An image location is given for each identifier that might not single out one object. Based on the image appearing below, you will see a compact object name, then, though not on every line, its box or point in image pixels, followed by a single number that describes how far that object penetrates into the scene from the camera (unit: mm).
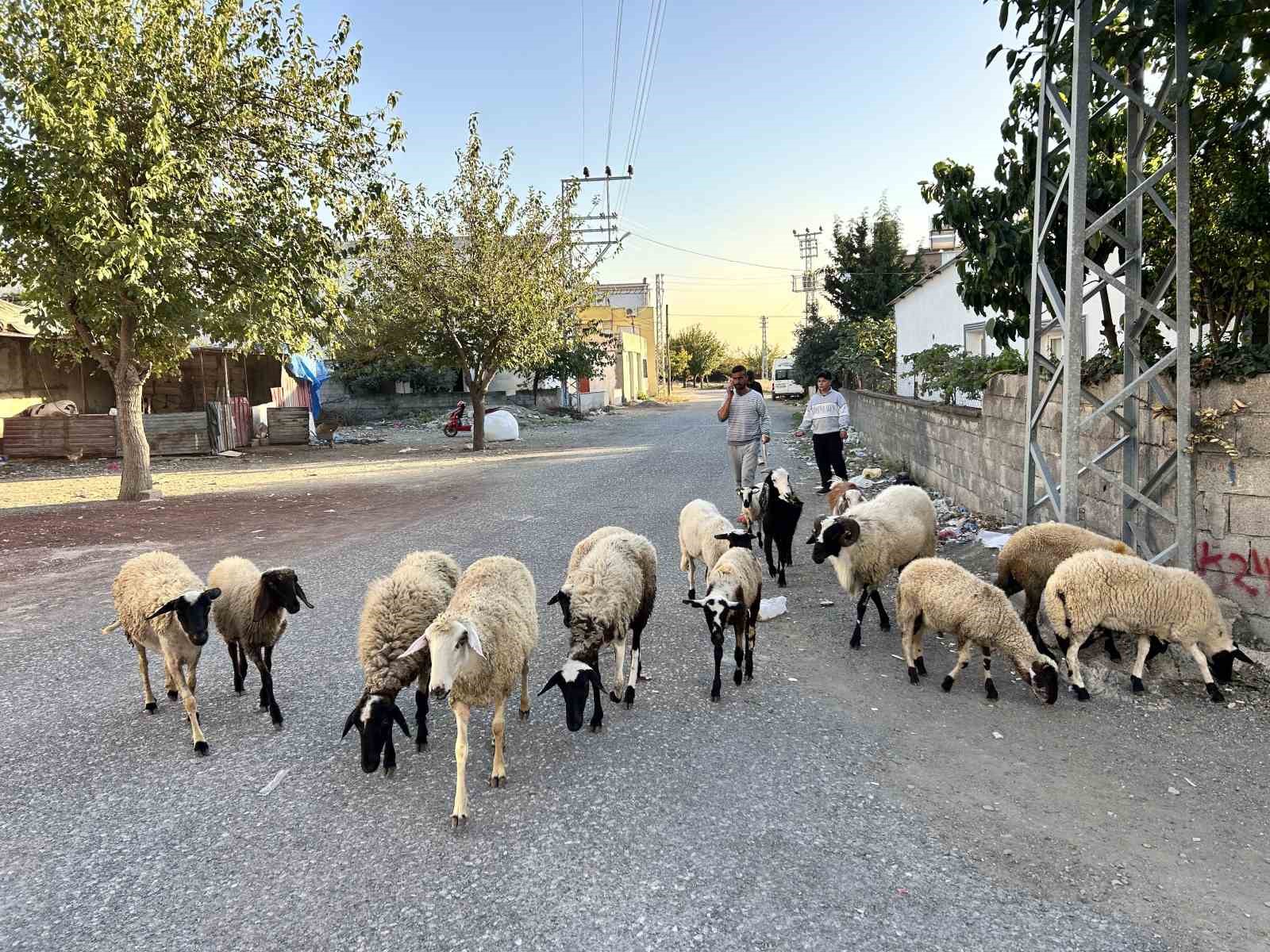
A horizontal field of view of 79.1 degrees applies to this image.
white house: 17625
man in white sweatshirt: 10836
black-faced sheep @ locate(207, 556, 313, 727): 4652
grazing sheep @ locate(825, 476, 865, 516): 7910
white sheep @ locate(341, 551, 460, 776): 3771
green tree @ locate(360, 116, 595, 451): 20672
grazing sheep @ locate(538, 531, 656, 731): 4043
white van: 50438
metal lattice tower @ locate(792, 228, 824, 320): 67112
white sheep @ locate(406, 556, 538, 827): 3668
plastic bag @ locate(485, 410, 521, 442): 24844
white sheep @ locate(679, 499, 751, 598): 6301
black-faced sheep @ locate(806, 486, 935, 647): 5988
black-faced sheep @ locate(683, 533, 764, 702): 4848
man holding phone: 9070
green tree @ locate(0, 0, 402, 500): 10180
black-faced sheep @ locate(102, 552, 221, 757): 4336
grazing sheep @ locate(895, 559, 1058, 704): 4652
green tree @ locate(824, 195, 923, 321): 35844
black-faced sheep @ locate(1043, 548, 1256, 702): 4582
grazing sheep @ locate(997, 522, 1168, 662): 5500
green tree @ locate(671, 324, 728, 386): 102875
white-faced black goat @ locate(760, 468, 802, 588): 7504
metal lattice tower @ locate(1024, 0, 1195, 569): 5215
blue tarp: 24656
